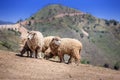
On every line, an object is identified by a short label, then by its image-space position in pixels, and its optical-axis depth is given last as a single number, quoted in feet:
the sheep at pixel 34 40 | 70.03
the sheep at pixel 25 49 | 73.72
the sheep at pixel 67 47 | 72.95
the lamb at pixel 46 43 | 82.38
